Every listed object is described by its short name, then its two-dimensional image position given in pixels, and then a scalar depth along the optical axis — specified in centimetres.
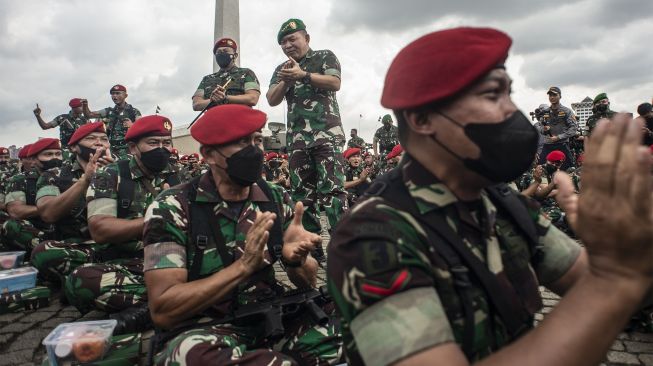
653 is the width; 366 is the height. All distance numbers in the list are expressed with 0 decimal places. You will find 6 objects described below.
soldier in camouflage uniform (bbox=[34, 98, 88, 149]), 1064
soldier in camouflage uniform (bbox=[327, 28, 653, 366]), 94
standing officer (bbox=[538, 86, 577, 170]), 875
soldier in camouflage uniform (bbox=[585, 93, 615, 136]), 809
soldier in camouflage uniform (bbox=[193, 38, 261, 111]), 520
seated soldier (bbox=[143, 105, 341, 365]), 211
